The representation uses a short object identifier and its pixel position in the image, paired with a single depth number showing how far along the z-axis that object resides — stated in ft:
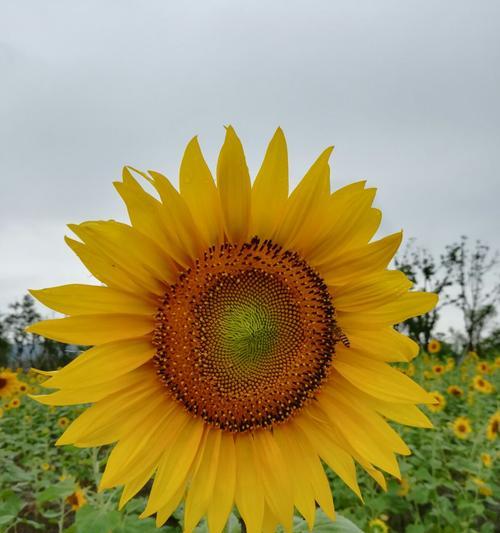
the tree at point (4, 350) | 134.64
